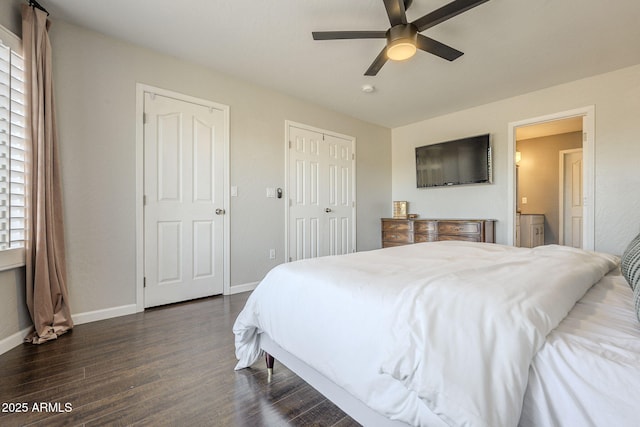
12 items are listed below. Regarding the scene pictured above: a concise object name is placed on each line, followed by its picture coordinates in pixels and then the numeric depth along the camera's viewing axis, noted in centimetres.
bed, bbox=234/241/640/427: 68
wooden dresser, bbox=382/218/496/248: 384
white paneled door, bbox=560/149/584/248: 508
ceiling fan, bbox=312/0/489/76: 177
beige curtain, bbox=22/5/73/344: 199
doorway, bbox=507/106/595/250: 385
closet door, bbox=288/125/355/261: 386
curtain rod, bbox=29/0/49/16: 204
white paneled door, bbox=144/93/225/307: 274
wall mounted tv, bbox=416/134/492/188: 401
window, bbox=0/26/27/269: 182
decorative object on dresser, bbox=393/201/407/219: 491
